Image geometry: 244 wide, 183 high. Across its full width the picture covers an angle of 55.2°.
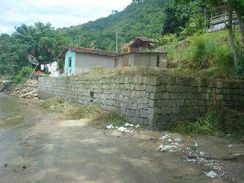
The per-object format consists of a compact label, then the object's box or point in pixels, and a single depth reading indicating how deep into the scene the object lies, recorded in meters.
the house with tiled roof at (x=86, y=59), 22.75
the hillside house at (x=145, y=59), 16.50
